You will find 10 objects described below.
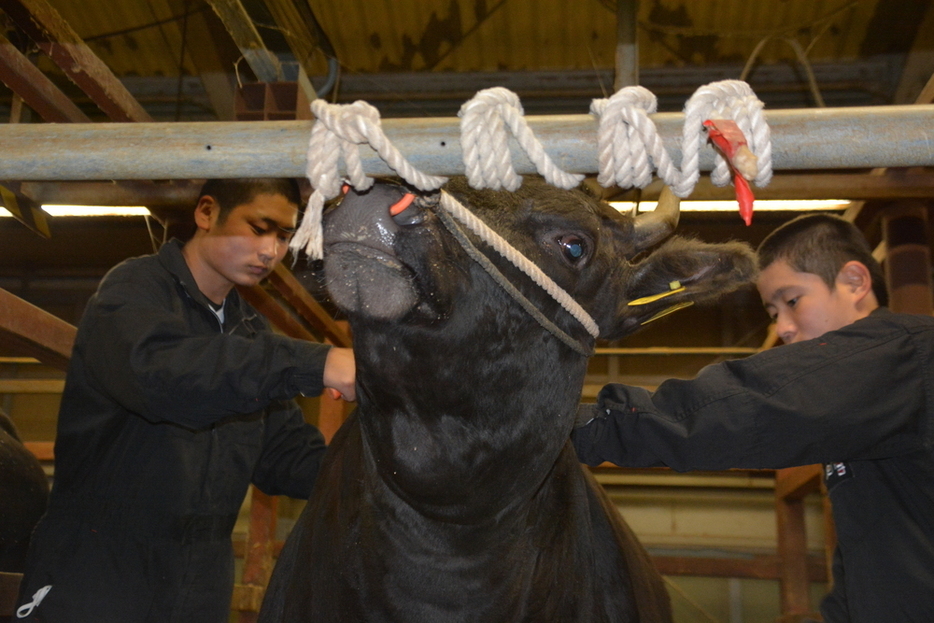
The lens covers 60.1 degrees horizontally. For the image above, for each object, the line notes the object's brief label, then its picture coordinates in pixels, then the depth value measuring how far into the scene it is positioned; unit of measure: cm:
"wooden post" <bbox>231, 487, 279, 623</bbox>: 432
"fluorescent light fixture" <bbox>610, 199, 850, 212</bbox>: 344
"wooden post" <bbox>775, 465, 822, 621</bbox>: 451
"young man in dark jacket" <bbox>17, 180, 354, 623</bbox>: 205
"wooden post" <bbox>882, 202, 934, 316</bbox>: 335
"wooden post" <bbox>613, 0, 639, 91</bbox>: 328
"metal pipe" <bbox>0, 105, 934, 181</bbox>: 121
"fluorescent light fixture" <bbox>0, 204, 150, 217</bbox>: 358
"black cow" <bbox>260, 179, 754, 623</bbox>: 144
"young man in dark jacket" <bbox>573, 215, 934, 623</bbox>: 196
